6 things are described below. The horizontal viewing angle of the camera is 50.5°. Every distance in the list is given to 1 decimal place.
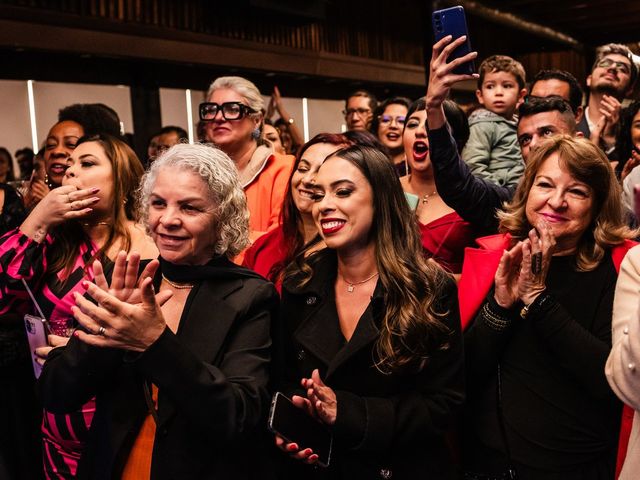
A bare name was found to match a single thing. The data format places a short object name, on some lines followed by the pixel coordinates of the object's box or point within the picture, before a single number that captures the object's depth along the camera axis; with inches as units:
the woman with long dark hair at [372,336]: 71.4
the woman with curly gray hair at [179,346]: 57.0
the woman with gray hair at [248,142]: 124.3
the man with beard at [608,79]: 147.4
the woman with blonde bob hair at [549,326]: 75.2
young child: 136.7
